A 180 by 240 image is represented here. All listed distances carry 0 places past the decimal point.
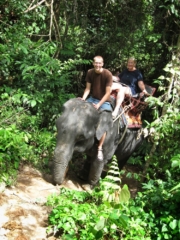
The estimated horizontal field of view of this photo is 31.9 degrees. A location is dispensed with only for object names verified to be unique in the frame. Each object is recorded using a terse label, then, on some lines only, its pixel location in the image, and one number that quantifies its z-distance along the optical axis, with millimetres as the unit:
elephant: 4395
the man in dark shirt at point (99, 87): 4969
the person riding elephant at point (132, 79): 6082
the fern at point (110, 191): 3403
